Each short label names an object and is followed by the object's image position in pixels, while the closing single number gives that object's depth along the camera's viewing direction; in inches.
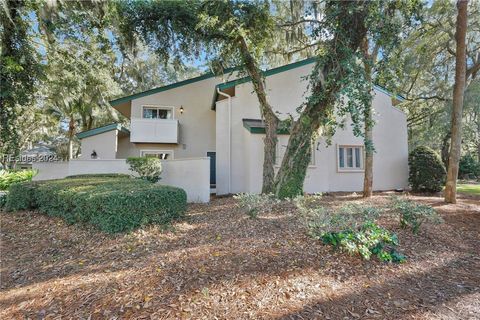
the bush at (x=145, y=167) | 375.9
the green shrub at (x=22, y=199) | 278.5
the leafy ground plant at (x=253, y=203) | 223.6
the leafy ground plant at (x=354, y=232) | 159.7
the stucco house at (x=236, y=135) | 432.5
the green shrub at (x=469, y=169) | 763.4
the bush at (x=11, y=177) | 555.0
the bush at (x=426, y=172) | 433.1
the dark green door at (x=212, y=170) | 519.5
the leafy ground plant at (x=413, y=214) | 197.9
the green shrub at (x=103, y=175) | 373.1
